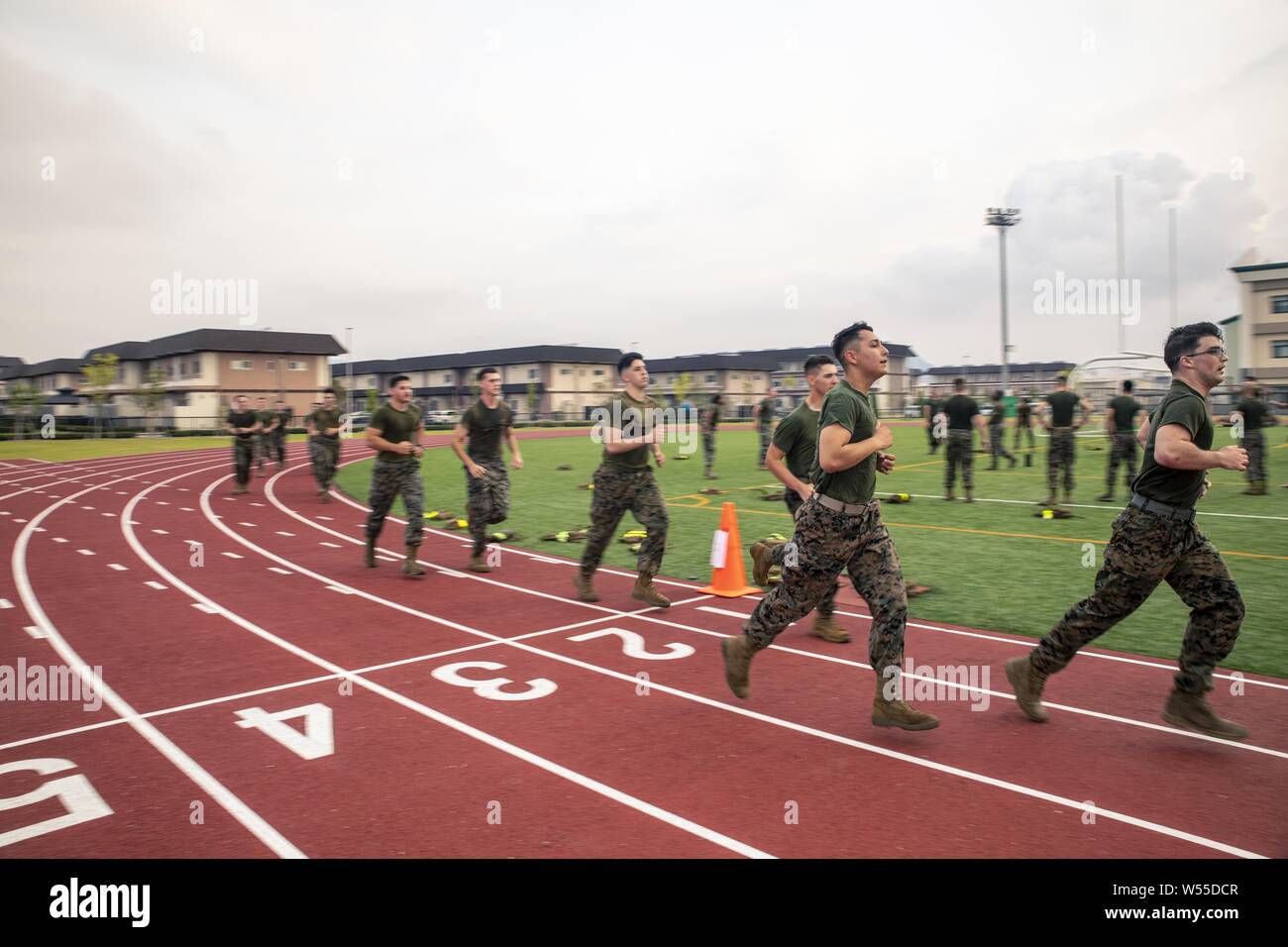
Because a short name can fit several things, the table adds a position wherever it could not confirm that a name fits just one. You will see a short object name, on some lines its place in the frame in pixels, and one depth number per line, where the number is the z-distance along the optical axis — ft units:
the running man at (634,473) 26.55
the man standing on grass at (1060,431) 48.55
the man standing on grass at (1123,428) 47.50
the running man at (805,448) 22.75
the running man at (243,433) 62.39
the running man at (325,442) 60.95
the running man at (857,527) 15.43
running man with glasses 14.79
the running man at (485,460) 33.78
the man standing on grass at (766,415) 72.18
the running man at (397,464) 33.37
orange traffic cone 28.73
